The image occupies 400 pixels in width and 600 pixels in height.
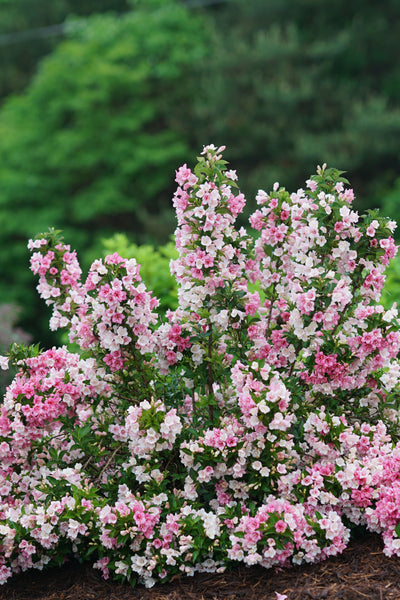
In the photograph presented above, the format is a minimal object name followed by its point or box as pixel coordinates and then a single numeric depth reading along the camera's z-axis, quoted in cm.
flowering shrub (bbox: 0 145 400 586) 276
